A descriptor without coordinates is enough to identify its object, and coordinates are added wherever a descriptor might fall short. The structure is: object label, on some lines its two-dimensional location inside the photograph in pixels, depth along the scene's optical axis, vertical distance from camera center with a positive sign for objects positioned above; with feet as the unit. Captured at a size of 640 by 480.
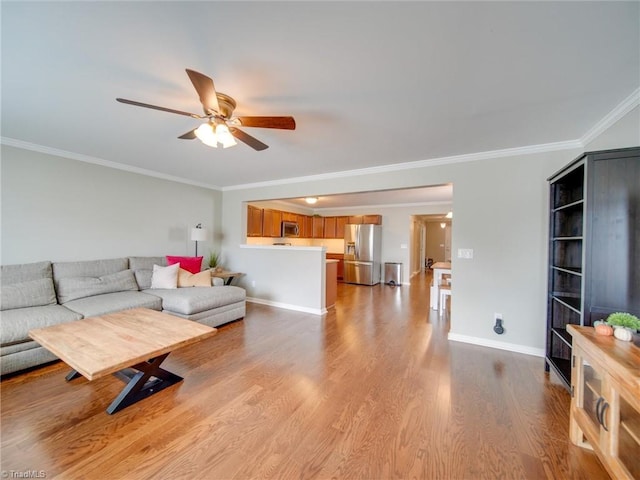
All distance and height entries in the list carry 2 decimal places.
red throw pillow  13.46 -1.38
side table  14.48 -2.16
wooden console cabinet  3.68 -2.62
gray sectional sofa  7.37 -2.54
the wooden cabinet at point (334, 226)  25.40 +1.58
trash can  23.39 -2.84
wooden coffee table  5.19 -2.56
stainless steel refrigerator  22.80 -1.04
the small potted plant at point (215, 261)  16.16 -1.55
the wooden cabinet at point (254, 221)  18.56 +1.38
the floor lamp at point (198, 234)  14.60 +0.22
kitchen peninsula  14.06 -2.20
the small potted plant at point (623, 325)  4.48 -1.42
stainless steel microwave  22.07 +0.98
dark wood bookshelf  5.22 +0.34
